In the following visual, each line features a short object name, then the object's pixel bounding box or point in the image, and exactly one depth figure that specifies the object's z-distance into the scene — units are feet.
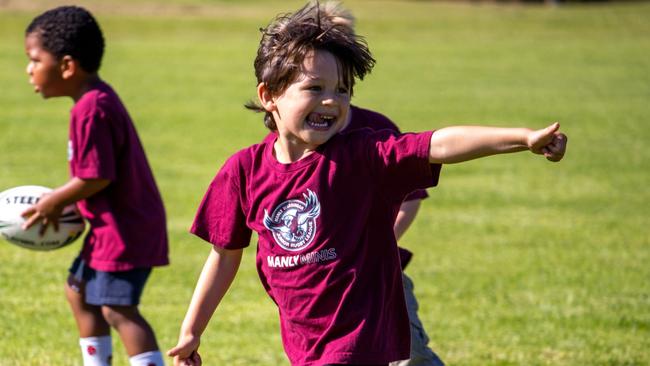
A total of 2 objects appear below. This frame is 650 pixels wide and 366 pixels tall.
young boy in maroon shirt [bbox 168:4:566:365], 22.53
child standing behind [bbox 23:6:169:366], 30.73
